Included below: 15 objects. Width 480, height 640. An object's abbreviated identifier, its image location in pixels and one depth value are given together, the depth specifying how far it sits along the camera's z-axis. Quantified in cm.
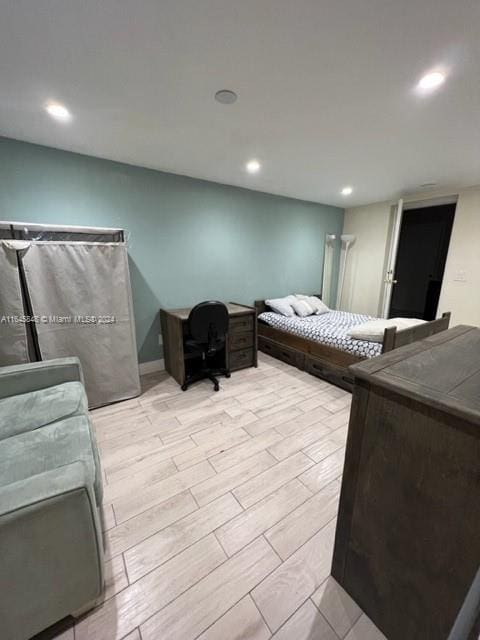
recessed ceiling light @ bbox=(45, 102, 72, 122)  167
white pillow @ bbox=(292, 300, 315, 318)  388
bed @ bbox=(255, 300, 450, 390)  251
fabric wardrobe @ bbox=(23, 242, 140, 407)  206
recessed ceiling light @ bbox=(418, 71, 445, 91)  137
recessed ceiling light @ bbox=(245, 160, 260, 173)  261
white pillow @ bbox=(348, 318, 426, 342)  258
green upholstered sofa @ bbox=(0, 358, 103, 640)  81
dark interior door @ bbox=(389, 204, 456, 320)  413
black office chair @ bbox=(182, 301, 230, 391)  249
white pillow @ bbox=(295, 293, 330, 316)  407
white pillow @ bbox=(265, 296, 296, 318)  384
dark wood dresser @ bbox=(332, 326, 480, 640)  71
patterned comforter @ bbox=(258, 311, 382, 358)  262
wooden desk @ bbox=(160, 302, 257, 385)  280
